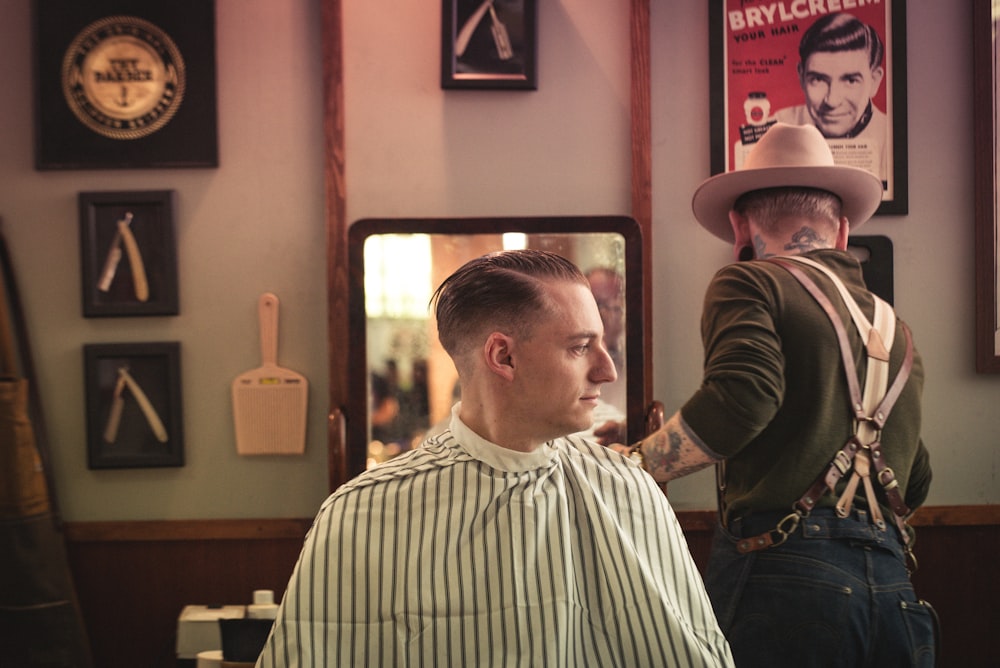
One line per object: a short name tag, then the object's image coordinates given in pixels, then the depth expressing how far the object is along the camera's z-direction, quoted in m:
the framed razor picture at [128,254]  2.69
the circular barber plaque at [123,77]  2.69
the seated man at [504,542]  1.25
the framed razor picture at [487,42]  2.68
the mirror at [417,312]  2.61
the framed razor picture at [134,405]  2.71
